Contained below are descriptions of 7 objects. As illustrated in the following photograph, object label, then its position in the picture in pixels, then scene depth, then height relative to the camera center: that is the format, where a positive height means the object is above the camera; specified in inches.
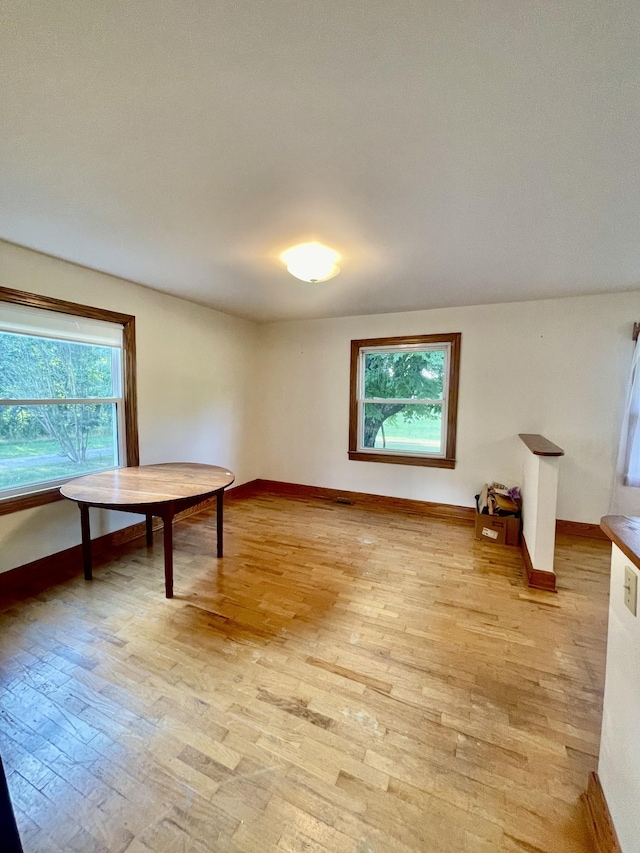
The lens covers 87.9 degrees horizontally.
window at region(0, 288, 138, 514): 92.2 +2.3
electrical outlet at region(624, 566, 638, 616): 36.5 -20.3
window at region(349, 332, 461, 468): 150.8 +2.8
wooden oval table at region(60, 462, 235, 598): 82.9 -23.9
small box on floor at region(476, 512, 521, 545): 124.1 -46.3
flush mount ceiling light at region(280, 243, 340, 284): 84.4 +37.5
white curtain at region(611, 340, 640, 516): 120.8 -19.1
